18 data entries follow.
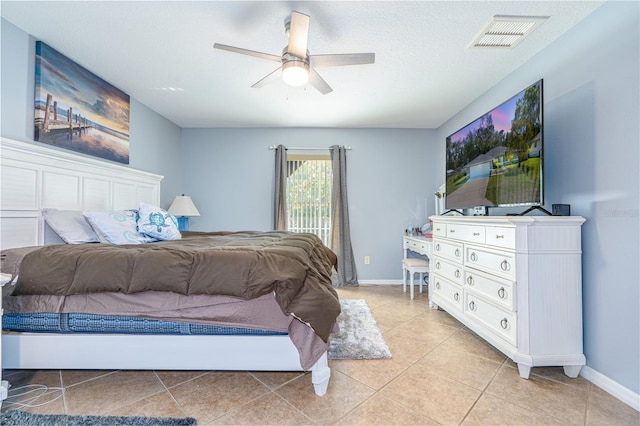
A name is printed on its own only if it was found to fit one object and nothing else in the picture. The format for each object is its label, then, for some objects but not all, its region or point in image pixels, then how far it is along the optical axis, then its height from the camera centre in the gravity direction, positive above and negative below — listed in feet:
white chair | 11.49 -2.05
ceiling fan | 5.90 +3.48
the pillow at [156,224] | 7.92 -0.28
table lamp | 12.43 +0.23
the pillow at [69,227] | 6.84 -0.33
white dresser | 5.83 -1.58
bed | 4.92 -1.67
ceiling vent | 6.33 +4.41
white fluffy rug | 6.79 -3.30
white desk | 11.18 -1.28
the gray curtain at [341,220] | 14.03 -0.24
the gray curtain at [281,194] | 14.19 +1.04
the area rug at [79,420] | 4.39 -3.24
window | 14.78 +0.99
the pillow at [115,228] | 7.11 -0.36
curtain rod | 14.48 +3.45
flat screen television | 6.45 +1.63
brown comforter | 4.86 -1.06
